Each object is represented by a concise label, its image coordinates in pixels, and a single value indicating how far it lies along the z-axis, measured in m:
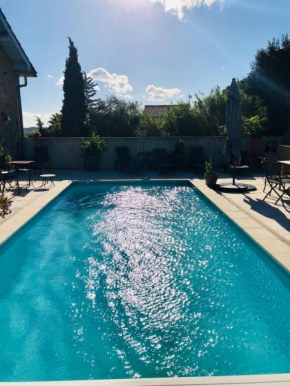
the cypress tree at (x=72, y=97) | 26.75
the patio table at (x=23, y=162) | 9.61
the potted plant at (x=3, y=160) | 10.05
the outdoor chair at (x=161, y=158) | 13.07
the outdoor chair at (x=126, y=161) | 12.41
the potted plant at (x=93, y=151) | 12.77
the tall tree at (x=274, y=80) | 14.30
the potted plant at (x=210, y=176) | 9.48
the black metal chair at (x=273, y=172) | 7.36
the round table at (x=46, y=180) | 10.52
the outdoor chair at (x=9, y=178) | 9.46
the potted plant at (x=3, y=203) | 5.04
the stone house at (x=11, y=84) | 11.73
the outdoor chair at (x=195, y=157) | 12.83
